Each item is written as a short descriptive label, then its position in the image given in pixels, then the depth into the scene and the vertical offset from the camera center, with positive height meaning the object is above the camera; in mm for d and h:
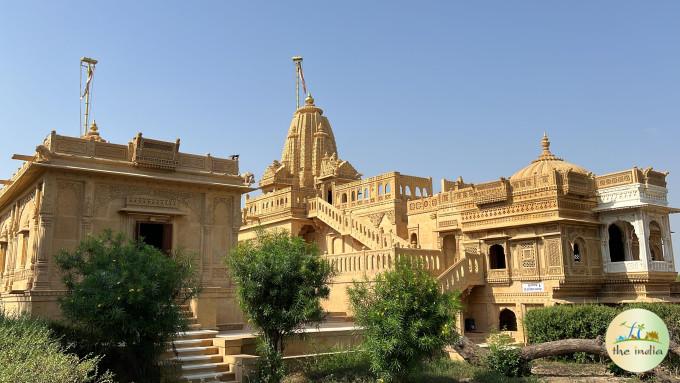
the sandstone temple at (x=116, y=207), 16578 +2715
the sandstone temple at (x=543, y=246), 21406 +1396
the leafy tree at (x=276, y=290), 13617 -65
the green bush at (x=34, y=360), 8258 -1091
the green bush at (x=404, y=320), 12141 -790
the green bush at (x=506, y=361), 14578 -2079
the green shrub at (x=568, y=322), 17031 -1306
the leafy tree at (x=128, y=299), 12359 -190
